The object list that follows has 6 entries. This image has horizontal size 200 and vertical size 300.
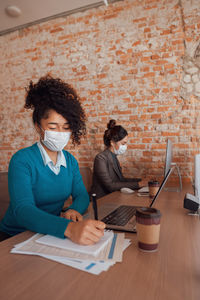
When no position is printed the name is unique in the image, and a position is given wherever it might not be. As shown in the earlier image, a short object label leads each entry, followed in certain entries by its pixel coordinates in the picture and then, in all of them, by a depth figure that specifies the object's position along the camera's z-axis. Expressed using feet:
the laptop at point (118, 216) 3.37
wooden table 1.91
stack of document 2.35
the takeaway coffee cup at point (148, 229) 2.54
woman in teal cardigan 3.54
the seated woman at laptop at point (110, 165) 7.43
